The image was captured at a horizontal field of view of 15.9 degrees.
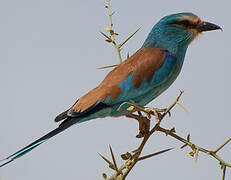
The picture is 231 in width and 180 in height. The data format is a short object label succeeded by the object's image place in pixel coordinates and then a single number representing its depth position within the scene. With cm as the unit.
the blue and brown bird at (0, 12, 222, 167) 494
